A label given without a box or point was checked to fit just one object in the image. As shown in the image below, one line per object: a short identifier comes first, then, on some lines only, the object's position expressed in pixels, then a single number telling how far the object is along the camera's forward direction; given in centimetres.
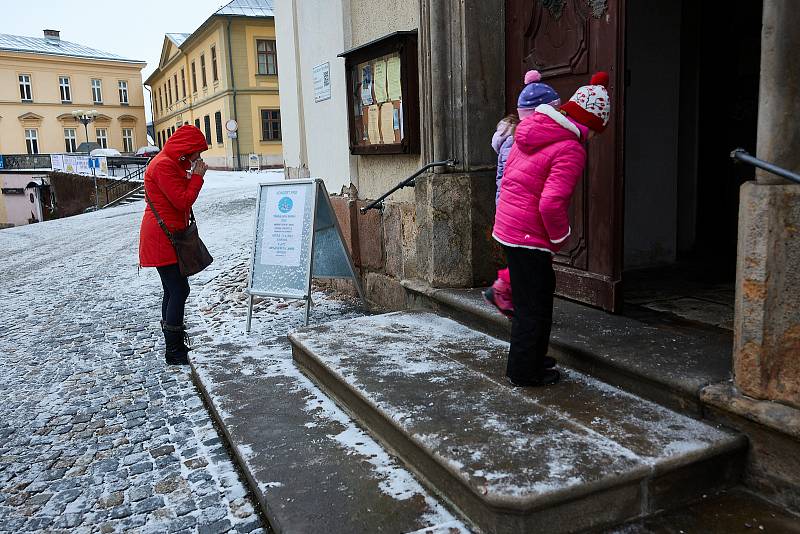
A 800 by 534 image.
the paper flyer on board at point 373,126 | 591
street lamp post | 3650
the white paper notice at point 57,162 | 3531
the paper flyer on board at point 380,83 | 573
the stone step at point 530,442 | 245
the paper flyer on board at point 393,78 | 552
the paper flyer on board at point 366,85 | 598
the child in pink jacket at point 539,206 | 308
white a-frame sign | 564
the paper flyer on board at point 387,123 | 569
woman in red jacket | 482
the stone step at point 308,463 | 262
